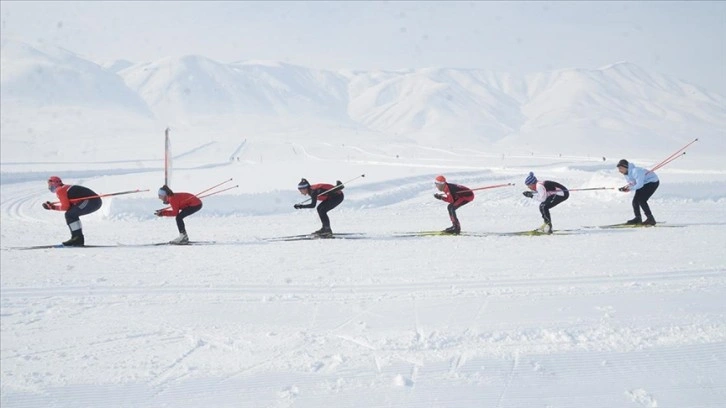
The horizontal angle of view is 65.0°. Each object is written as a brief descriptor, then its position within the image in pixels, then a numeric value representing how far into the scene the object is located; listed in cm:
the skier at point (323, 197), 1202
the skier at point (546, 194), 1182
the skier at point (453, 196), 1204
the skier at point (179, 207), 1159
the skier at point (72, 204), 1138
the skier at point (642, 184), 1214
